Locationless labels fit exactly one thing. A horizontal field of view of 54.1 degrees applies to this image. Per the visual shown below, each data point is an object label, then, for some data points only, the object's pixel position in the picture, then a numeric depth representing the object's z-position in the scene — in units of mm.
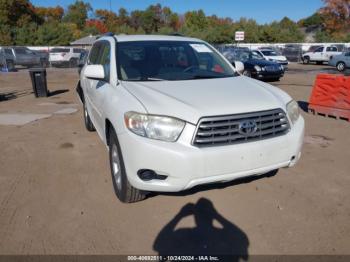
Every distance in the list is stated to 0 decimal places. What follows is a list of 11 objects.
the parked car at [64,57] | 28484
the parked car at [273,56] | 25323
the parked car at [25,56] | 26670
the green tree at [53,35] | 54506
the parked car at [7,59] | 25344
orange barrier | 7715
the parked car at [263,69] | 15938
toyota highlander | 3137
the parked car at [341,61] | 22094
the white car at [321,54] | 28781
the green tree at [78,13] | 97062
